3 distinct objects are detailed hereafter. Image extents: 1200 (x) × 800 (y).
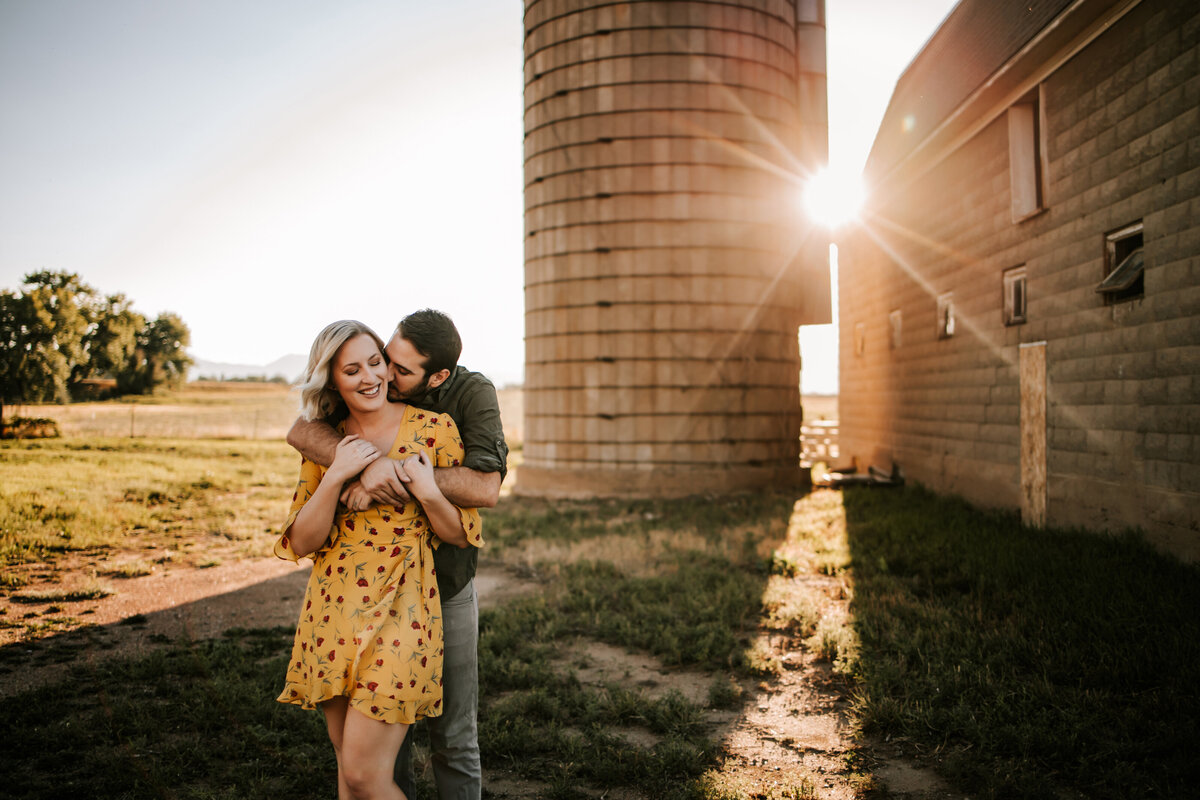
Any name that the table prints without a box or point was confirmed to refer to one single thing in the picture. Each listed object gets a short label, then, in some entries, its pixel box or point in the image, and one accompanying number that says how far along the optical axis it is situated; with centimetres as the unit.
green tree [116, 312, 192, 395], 4509
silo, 1230
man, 242
